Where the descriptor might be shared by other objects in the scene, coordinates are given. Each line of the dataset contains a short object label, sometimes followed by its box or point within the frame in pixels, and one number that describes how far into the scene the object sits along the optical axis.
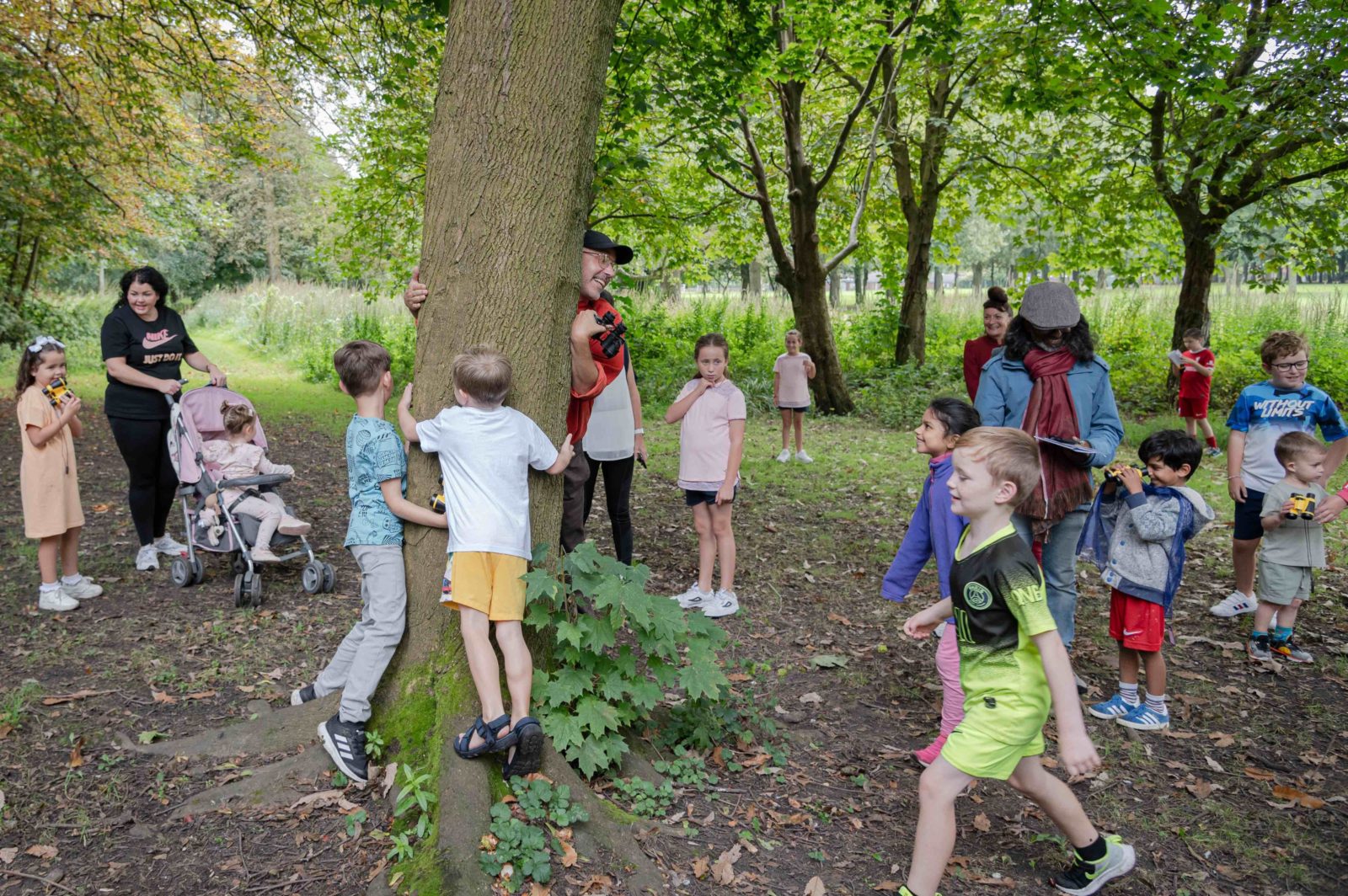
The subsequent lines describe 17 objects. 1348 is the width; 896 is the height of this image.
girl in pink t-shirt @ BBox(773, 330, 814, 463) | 11.86
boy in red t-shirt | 11.99
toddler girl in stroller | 6.29
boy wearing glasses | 5.58
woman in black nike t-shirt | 6.26
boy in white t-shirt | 3.35
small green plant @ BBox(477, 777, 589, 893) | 2.90
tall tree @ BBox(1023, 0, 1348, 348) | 7.51
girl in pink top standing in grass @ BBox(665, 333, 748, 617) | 5.74
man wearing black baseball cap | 4.05
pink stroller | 6.23
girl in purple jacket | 4.05
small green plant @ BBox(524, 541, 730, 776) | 3.47
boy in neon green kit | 2.93
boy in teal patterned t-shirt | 3.58
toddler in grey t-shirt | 5.39
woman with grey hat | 4.57
